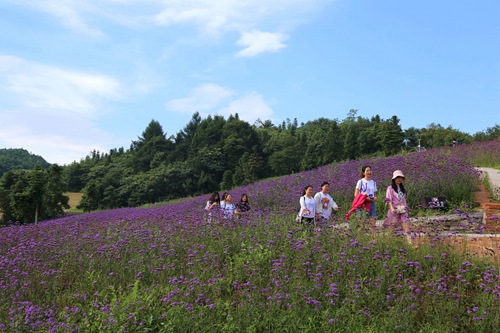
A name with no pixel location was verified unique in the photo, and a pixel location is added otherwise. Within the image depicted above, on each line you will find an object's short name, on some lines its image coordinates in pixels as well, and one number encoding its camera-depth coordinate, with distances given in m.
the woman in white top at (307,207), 7.32
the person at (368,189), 7.60
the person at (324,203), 7.63
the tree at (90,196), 39.07
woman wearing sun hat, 6.86
